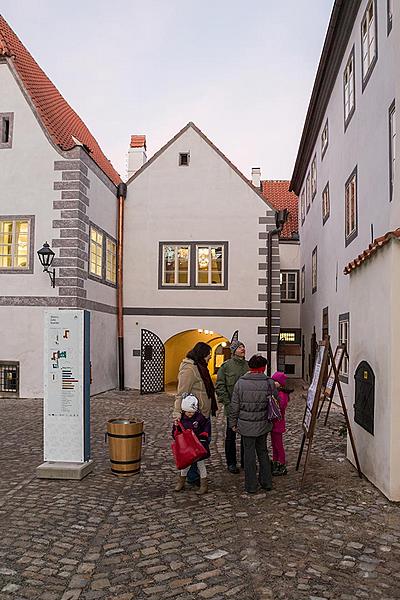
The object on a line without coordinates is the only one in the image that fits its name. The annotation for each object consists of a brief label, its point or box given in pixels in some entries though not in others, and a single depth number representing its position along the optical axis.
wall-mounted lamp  14.64
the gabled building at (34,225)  15.20
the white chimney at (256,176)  27.86
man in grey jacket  6.80
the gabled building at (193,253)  18.42
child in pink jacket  7.48
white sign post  7.36
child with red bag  6.74
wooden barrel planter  7.41
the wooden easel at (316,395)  7.09
